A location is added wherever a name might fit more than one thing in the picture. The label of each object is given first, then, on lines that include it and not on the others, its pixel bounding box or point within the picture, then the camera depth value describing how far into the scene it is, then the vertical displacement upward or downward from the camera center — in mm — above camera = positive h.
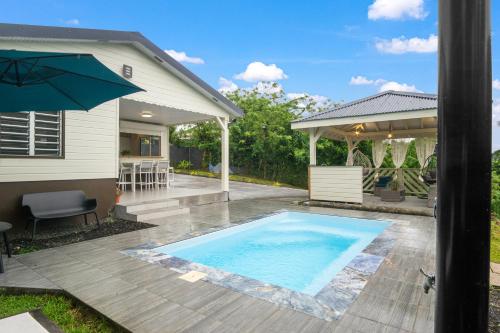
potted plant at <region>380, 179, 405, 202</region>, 8539 -889
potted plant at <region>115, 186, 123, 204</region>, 6586 -786
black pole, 925 +4
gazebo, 7879 +1107
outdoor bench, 4773 -754
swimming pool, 3957 -1446
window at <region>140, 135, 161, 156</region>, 11680 +751
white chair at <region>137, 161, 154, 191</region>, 9211 -268
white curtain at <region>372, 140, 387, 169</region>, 11484 +550
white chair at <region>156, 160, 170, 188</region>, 9802 -252
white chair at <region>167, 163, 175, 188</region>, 11008 -781
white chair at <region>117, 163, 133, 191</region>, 9367 -250
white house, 5051 +857
